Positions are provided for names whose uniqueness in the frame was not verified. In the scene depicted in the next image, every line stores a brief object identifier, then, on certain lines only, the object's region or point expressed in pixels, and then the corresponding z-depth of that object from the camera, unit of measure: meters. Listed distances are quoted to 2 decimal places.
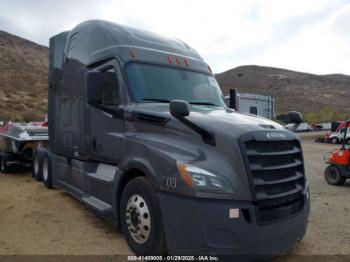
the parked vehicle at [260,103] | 21.10
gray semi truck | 3.97
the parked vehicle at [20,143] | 11.15
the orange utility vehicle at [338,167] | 10.75
